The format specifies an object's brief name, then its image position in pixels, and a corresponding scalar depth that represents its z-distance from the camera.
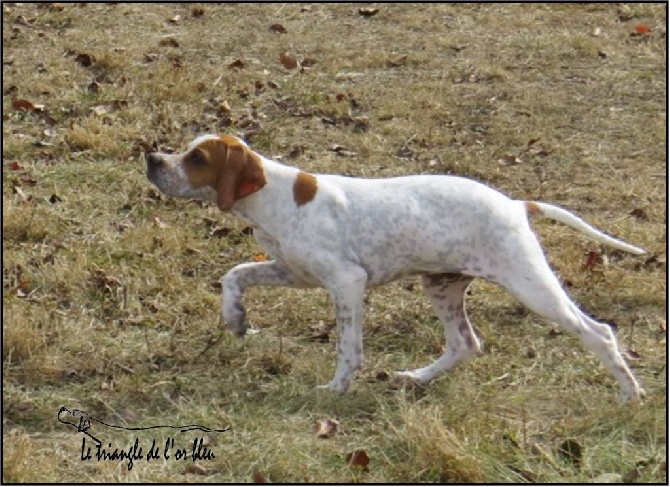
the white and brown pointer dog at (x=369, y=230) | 12.95
